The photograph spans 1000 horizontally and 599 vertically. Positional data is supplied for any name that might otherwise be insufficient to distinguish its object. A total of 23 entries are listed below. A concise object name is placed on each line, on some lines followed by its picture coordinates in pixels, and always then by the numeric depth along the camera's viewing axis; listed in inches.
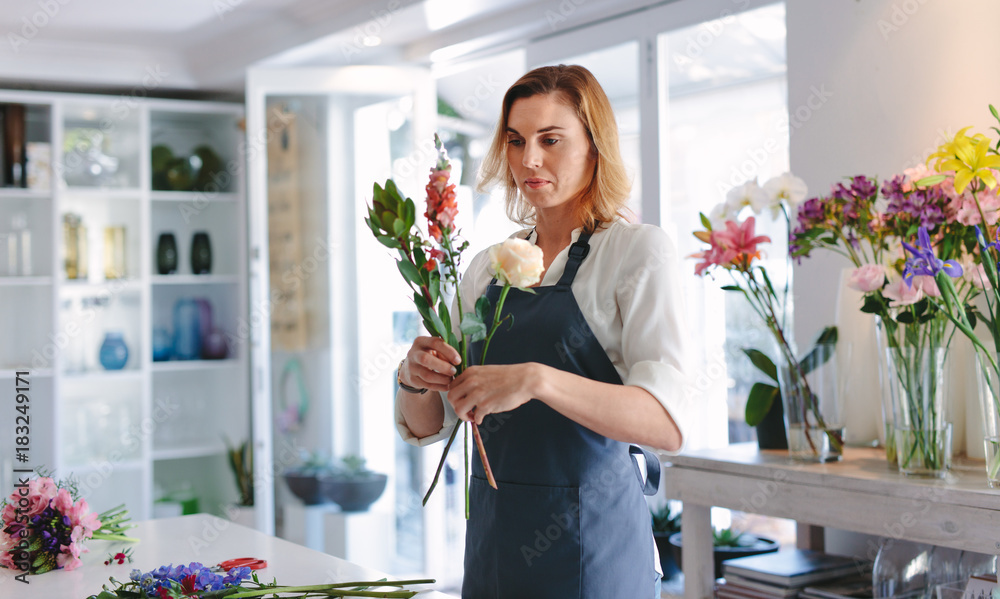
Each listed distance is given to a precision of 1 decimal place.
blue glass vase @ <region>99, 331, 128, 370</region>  187.3
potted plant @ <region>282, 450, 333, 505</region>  172.7
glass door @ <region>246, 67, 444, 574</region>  171.6
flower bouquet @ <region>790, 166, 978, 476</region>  74.1
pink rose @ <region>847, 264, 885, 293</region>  78.7
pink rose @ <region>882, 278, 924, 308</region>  73.4
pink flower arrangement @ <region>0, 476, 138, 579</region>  70.5
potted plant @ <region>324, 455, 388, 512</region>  171.0
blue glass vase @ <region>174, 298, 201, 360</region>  197.3
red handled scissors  66.8
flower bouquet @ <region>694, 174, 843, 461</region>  85.7
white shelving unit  179.2
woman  57.1
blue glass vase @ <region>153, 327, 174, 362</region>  194.2
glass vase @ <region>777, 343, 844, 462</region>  85.9
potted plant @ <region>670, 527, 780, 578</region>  108.9
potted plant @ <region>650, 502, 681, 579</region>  118.3
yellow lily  68.9
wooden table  70.0
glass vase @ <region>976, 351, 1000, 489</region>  72.1
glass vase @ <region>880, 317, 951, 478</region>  75.7
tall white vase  92.3
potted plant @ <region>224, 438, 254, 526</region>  184.7
